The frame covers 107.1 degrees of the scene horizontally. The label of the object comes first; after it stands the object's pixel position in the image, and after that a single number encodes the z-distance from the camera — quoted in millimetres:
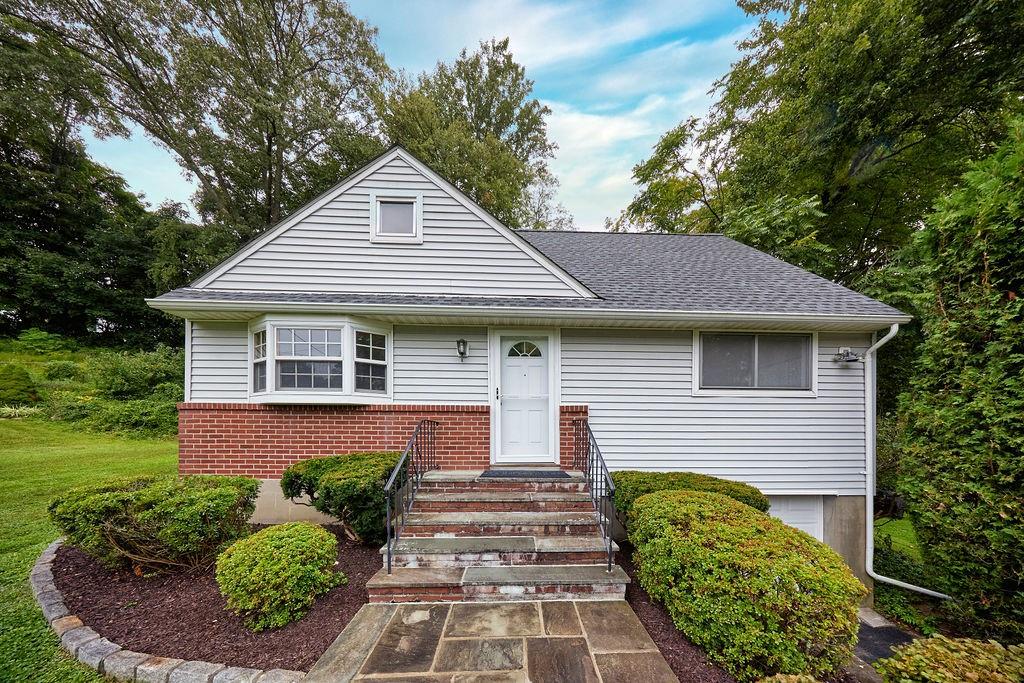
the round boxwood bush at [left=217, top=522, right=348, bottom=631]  3104
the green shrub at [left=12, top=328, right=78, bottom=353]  14812
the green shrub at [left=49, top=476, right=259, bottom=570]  3623
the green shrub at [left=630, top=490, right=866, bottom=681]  2650
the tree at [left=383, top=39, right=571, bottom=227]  14852
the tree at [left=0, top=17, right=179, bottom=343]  14117
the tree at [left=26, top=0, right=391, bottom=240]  14086
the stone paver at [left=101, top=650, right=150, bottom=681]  2641
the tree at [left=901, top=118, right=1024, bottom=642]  3512
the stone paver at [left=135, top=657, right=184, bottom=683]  2576
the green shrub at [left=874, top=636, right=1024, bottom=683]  2279
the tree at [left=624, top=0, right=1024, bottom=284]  9008
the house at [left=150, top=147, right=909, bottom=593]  5414
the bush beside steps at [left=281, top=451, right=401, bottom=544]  4098
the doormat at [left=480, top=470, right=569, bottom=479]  5094
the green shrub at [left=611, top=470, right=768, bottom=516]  4473
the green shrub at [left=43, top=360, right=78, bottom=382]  12836
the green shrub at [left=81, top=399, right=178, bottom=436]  10391
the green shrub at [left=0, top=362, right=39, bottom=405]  10586
